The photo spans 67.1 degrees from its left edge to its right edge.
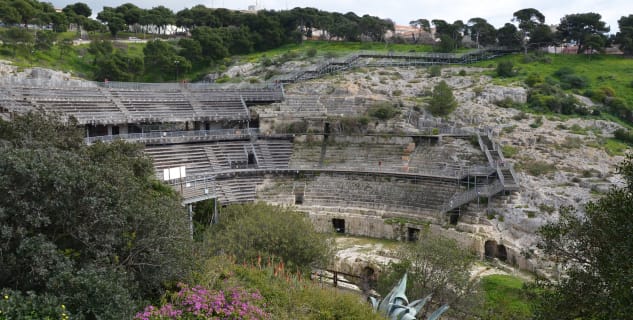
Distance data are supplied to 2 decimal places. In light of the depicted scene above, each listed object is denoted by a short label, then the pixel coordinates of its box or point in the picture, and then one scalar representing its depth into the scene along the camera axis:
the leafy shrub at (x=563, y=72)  48.31
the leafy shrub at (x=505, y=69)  47.80
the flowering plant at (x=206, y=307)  11.77
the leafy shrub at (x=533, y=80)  44.32
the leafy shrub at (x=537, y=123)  35.91
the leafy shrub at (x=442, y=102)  38.84
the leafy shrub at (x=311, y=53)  58.85
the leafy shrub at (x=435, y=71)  50.41
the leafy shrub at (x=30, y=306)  9.73
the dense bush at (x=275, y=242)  20.50
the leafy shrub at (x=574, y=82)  45.44
